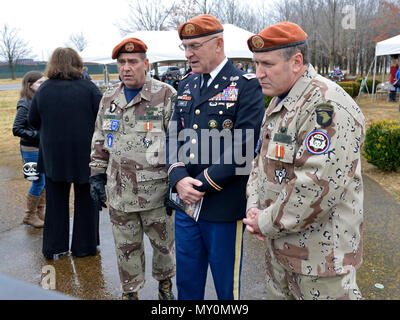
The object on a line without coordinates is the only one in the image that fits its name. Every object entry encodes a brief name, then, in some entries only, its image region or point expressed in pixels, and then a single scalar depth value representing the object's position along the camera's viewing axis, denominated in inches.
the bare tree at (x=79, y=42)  2207.2
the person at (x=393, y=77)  645.9
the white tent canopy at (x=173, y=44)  467.9
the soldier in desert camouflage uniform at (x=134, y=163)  108.2
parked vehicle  1054.4
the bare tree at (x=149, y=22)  1182.7
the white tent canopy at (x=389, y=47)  515.5
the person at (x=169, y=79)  700.2
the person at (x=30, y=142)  165.6
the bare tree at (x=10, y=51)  1989.9
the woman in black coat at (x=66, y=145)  132.9
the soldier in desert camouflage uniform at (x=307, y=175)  61.2
